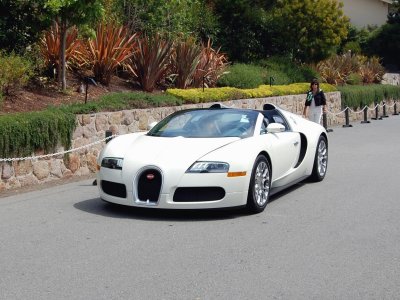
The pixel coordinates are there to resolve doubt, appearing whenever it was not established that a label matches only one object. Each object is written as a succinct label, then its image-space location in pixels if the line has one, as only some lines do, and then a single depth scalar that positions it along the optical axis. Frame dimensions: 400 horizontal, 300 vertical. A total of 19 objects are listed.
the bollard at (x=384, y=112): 29.98
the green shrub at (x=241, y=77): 19.85
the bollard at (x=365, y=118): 25.90
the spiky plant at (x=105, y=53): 15.46
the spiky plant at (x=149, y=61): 16.31
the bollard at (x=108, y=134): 10.85
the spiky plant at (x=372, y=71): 32.34
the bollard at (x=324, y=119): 20.46
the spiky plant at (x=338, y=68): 28.64
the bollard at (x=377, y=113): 28.61
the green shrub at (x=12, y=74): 11.83
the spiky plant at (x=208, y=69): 18.25
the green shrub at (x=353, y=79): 30.29
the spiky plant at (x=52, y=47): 14.79
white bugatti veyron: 7.66
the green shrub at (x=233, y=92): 15.96
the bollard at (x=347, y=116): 23.88
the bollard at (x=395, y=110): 32.14
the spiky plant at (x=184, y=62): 17.41
